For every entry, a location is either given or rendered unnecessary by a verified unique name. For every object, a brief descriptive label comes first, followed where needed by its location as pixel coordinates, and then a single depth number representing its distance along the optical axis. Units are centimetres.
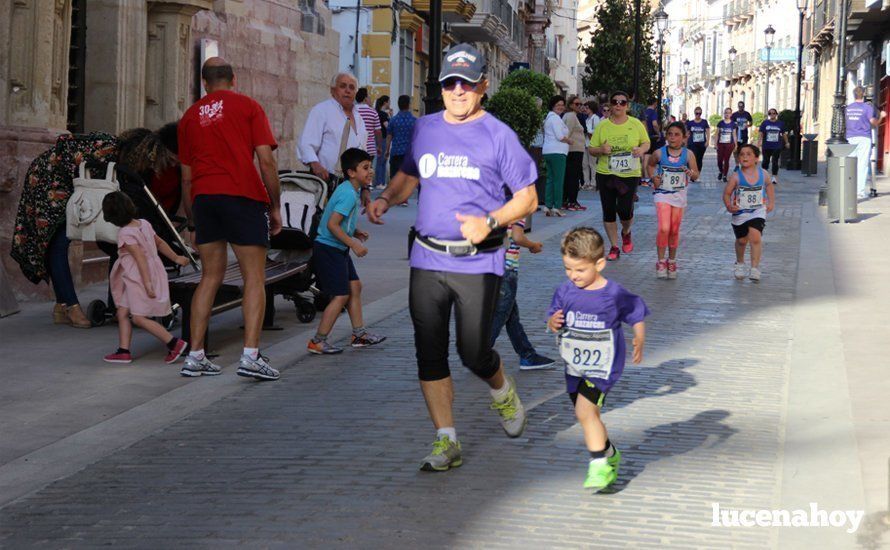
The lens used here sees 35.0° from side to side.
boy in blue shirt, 882
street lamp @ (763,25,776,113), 6054
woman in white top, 2119
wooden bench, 888
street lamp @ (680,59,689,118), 12788
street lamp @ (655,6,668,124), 5075
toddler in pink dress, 868
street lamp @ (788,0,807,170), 4300
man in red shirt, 805
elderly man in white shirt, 1156
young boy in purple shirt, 574
